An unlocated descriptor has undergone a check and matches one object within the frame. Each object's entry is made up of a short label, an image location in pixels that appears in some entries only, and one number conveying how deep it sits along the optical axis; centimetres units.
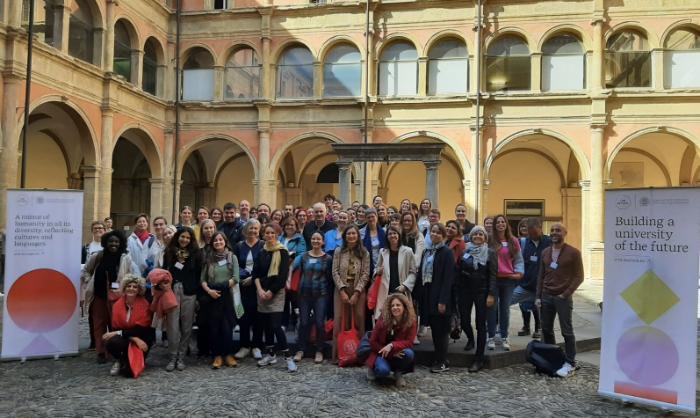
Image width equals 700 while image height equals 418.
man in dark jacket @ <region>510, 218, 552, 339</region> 755
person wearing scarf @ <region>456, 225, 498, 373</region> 659
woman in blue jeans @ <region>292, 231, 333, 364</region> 675
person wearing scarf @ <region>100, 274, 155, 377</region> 634
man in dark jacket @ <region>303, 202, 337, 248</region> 798
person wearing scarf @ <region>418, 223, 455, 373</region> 639
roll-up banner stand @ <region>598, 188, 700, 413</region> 530
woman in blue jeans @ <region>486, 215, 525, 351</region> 704
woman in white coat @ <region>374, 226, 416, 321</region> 663
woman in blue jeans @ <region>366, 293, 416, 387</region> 588
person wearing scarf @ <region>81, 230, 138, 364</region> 698
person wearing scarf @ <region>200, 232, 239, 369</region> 657
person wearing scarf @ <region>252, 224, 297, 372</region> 664
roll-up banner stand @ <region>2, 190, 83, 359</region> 693
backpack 658
